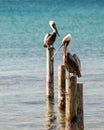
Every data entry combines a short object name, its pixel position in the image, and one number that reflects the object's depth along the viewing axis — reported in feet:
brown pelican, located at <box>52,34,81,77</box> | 62.75
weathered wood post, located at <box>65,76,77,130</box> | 57.16
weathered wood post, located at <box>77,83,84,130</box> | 58.29
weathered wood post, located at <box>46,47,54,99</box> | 75.72
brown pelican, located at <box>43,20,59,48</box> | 79.05
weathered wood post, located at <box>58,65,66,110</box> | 71.56
